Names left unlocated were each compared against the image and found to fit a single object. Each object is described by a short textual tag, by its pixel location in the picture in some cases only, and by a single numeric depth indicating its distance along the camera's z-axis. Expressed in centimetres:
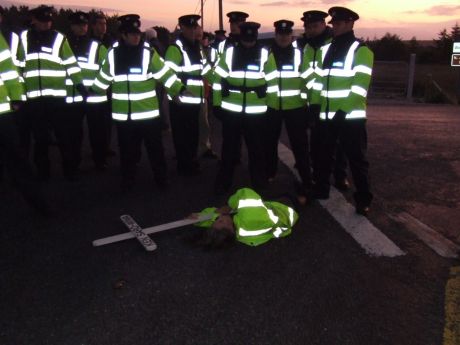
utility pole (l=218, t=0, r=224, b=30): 2953
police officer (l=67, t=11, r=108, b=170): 652
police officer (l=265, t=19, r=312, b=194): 554
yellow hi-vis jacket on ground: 445
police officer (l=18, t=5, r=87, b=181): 591
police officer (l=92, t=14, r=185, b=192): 557
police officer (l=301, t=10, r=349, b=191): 570
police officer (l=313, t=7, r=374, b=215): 485
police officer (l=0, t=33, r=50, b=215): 466
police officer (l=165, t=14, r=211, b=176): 632
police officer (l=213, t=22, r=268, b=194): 538
